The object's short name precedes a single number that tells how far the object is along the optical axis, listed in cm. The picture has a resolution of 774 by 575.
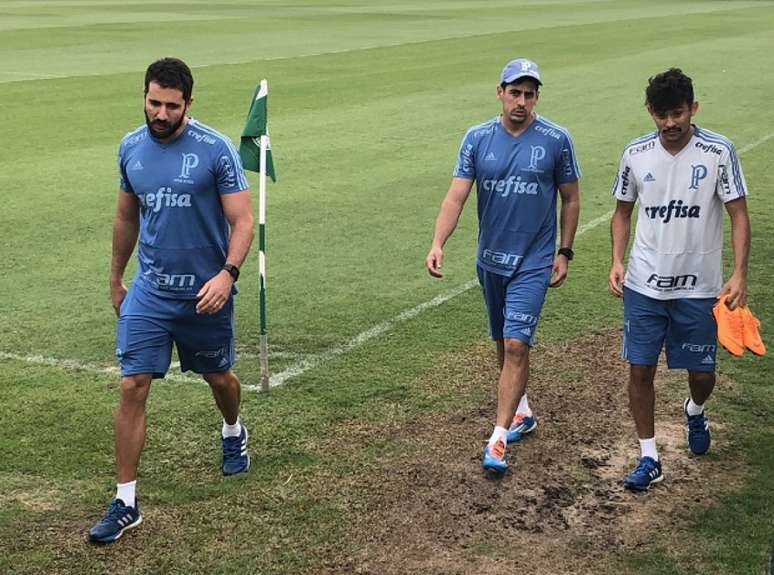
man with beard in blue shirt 601
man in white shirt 629
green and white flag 781
